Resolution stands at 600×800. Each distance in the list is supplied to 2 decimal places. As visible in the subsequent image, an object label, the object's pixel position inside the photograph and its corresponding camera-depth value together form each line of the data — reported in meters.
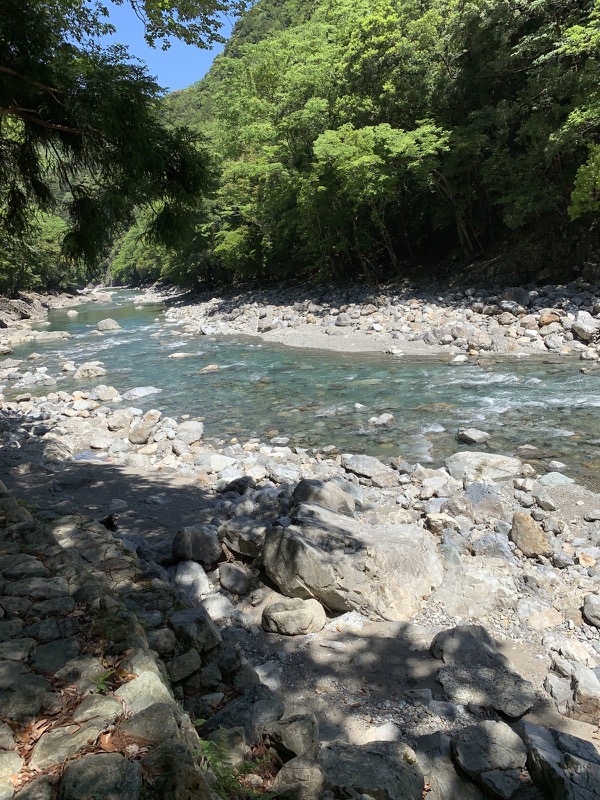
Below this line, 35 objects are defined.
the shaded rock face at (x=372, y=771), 2.20
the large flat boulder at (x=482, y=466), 7.39
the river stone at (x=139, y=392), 13.66
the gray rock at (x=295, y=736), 2.33
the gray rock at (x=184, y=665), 2.72
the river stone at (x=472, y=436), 8.88
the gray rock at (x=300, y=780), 2.01
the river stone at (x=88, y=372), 16.12
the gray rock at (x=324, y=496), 6.10
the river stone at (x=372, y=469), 7.44
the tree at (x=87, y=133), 3.65
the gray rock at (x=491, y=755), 2.50
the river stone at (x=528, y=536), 5.28
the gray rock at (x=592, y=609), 4.26
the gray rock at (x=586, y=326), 14.13
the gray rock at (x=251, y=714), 2.47
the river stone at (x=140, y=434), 10.07
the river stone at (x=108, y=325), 27.08
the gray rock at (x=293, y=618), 4.14
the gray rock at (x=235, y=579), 4.71
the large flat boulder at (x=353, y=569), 4.39
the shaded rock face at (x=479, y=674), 3.38
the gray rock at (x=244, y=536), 5.09
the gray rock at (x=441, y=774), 2.52
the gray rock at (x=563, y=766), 2.31
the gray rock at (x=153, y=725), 1.78
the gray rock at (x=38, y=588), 2.66
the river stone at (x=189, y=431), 9.96
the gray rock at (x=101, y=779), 1.50
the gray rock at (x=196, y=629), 2.95
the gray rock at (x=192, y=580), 4.59
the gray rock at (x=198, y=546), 5.02
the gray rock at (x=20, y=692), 1.84
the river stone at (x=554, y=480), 7.02
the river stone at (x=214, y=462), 8.34
